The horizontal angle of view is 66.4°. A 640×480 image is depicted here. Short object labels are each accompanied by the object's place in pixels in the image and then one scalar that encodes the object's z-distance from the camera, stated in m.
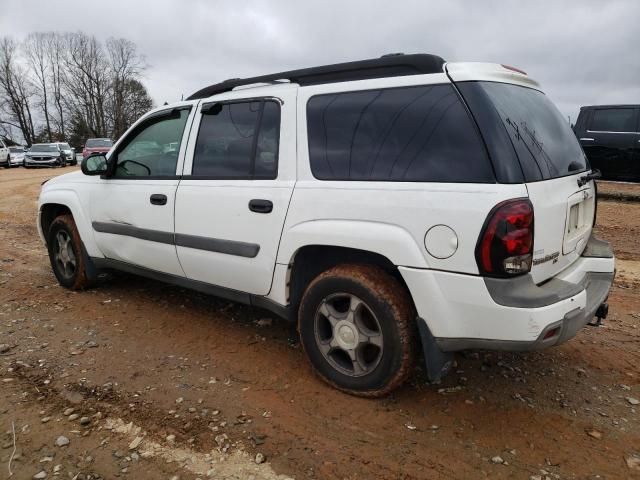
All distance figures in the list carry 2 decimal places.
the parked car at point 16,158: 28.57
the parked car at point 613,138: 9.92
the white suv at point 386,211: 2.31
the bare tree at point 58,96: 62.81
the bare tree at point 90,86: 59.68
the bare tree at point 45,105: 62.81
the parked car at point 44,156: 26.89
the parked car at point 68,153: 29.28
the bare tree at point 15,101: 58.31
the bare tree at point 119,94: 59.44
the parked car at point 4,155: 27.47
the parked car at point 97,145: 26.37
